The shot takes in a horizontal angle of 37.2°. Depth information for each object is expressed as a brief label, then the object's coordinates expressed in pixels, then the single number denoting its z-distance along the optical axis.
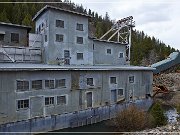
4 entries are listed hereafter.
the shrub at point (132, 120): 25.61
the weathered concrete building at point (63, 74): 24.34
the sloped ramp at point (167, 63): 54.77
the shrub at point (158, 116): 26.17
